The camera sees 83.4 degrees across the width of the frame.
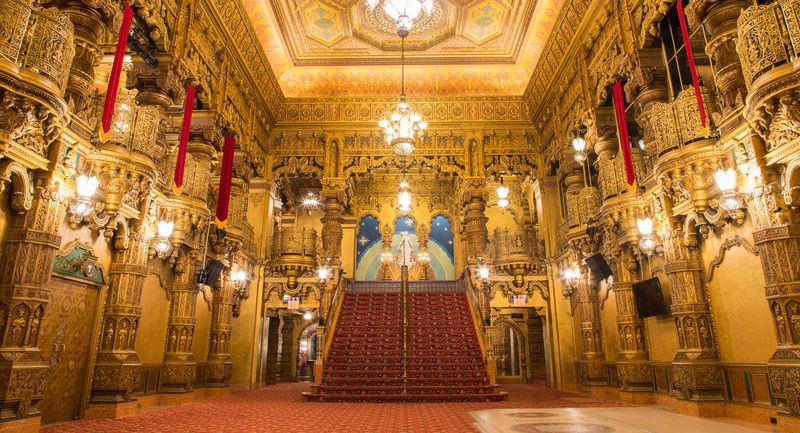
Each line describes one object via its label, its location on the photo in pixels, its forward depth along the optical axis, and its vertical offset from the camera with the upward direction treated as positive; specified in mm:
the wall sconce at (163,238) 7898 +1764
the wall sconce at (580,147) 10445 +4400
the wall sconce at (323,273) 13199 +1955
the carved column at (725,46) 5926 +3803
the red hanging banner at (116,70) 6102 +3699
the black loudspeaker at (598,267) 9797 +1569
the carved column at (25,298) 4684 +459
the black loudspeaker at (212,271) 10102 +1531
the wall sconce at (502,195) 14070 +4411
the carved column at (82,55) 5992 +3780
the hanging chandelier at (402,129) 8742 +4045
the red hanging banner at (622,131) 8164 +3833
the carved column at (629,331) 8406 +166
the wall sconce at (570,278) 11273 +1553
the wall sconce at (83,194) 5812 +1858
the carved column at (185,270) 8516 +1363
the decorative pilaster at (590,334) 10109 +125
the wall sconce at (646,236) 7812 +1766
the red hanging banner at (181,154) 8172 +3336
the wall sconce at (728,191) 5677 +1840
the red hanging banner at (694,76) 6309 +3626
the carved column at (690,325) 6422 +210
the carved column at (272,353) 14992 -409
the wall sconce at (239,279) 11567 +1586
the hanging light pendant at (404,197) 13671 +4205
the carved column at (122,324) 6719 +255
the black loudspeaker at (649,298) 7830 +728
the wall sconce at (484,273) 12836 +1863
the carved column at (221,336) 10422 +111
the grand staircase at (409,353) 8969 -282
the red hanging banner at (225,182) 10297 +3592
